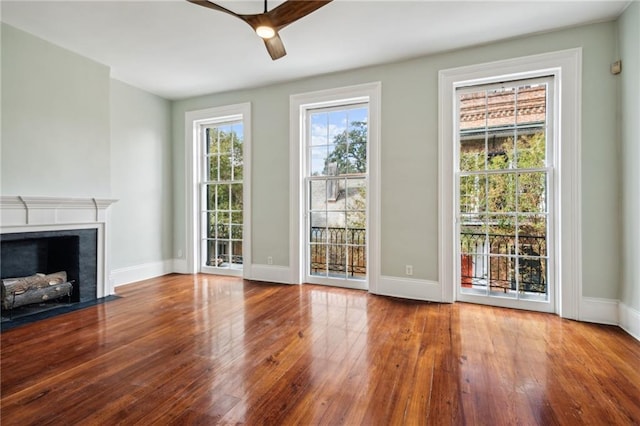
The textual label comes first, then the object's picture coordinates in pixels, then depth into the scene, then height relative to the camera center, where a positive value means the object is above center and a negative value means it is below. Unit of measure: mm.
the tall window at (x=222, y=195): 5012 +294
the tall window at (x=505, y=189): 3389 +267
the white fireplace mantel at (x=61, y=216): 3096 -45
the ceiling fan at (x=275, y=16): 2141 +1470
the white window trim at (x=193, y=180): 5066 +549
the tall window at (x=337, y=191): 4258 +302
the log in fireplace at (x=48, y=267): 3221 -646
